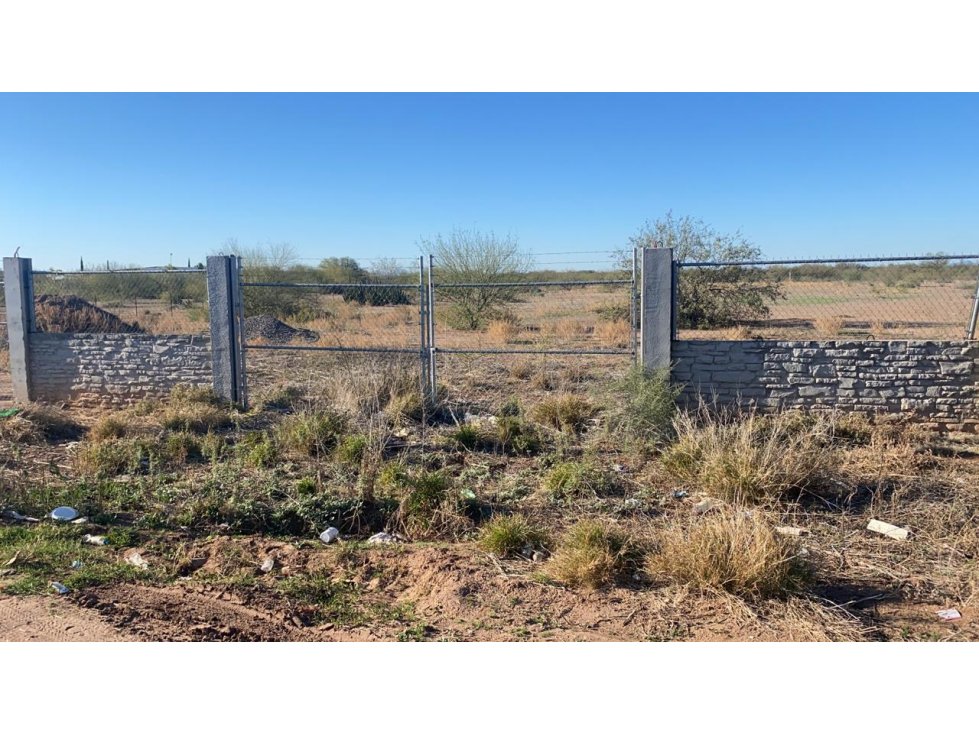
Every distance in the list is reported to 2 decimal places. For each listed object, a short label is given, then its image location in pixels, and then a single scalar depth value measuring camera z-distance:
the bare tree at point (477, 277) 18.50
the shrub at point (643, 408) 7.94
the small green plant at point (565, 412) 8.79
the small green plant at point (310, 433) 7.78
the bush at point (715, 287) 15.70
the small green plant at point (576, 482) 6.55
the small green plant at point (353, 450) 7.22
